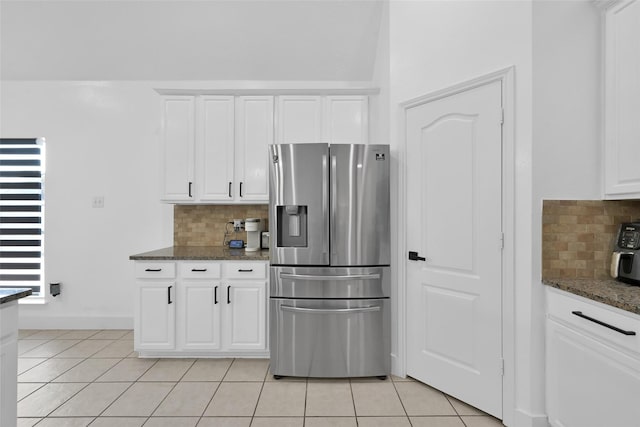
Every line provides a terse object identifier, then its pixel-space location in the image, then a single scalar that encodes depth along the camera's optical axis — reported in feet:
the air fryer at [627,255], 6.07
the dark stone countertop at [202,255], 10.18
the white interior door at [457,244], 7.36
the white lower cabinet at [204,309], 10.15
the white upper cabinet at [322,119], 11.53
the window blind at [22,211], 12.85
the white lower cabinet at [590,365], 4.85
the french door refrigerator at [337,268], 8.96
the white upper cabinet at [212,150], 11.43
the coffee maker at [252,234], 11.26
